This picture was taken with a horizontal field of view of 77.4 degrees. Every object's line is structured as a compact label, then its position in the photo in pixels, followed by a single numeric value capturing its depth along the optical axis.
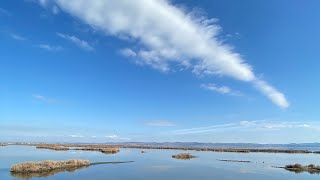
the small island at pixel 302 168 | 32.89
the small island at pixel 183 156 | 47.13
